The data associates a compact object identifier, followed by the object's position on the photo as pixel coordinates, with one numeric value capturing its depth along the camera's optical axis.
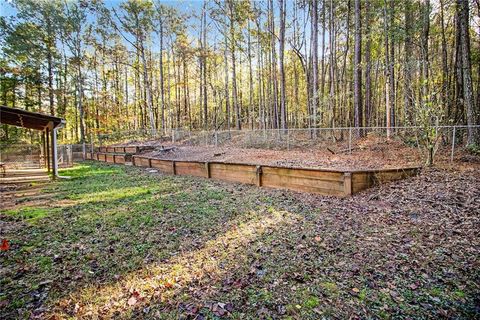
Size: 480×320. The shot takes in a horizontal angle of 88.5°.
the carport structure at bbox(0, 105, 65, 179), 7.62
